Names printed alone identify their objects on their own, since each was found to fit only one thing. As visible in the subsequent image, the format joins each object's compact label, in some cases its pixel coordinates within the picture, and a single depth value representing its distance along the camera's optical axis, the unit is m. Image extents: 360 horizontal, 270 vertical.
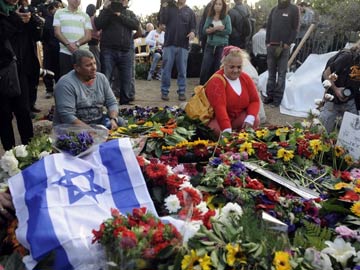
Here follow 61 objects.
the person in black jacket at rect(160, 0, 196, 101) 6.78
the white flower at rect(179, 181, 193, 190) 2.16
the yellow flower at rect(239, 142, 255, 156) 2.89
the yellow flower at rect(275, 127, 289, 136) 3.27
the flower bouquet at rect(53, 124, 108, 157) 2.28
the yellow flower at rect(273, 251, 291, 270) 1.43
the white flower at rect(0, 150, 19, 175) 2.31
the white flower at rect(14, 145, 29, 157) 2.40
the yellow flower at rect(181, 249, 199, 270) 1.44
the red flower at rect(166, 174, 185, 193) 2.14
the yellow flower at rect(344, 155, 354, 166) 2.86
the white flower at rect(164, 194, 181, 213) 1.96
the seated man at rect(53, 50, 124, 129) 3.59
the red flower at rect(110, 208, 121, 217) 1.61
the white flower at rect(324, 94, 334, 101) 3.64
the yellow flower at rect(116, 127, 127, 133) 3.61
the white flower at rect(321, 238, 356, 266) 1.58
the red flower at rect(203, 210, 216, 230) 1.72
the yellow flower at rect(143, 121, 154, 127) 3.80
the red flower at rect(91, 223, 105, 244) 1.52
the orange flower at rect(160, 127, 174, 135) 3.35
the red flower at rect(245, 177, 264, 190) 2.35
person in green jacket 6.68
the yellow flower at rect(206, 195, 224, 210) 2.25
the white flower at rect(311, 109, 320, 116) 3.57
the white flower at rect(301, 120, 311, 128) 3.57
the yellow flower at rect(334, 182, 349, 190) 2.16
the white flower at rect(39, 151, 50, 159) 2.40
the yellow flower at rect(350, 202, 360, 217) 1.92
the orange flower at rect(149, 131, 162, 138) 3.25
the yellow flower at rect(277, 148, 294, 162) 2.82
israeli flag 1.66
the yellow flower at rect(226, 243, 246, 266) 1.47
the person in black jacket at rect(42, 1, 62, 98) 6.08
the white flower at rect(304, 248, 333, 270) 1.49
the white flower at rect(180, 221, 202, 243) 1.55
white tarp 7.15
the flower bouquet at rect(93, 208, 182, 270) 1.36
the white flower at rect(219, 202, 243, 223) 1.78
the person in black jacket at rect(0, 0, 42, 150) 3.76
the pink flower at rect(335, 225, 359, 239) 1.77
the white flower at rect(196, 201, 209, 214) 1.90
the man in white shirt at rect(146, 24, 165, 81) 10.33
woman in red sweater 3.95
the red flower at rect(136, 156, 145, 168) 2.29
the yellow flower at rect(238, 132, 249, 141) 3.17
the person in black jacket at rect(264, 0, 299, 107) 6.78
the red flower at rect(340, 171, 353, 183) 2.58
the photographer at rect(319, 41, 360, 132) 3.97
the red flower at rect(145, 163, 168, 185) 2.17
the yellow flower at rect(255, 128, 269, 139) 3.29
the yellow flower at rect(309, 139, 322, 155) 2.94
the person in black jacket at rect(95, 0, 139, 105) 5.79
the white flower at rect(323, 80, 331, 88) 3.57
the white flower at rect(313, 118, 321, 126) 3.47
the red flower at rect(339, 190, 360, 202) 2.04
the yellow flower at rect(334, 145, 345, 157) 2.91
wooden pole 9.30
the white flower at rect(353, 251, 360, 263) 1.57
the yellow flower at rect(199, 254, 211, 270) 1.45
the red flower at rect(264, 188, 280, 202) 2.19
